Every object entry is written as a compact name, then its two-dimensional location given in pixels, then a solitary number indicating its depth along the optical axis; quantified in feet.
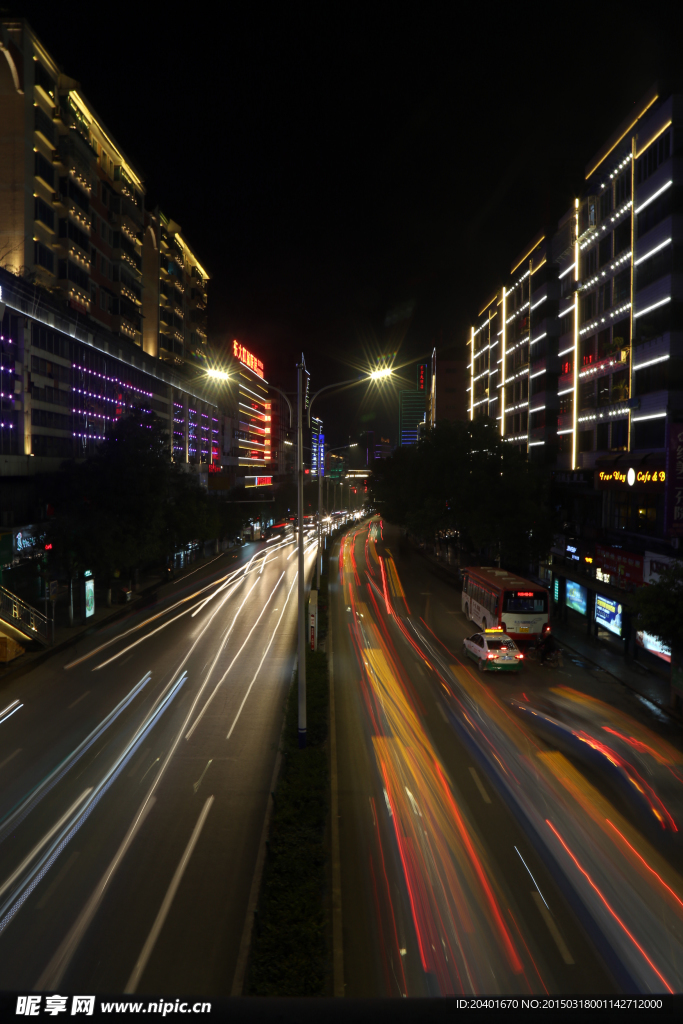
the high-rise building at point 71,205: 143.13
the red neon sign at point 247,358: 431.84
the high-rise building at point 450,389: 396.16
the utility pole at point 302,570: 49.62
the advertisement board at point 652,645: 77.63
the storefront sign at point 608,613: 90.58
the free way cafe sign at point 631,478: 90.58
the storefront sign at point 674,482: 71.56
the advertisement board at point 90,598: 101.81
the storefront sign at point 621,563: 90.84
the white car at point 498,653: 77.20
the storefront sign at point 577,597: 109.60
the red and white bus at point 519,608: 88.63
